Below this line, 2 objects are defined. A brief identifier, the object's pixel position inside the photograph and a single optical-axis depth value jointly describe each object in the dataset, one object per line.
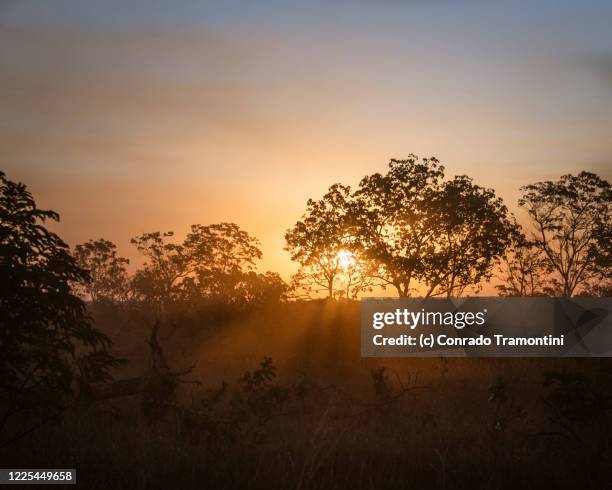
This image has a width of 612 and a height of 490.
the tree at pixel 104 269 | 63.09
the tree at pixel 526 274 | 42.31
